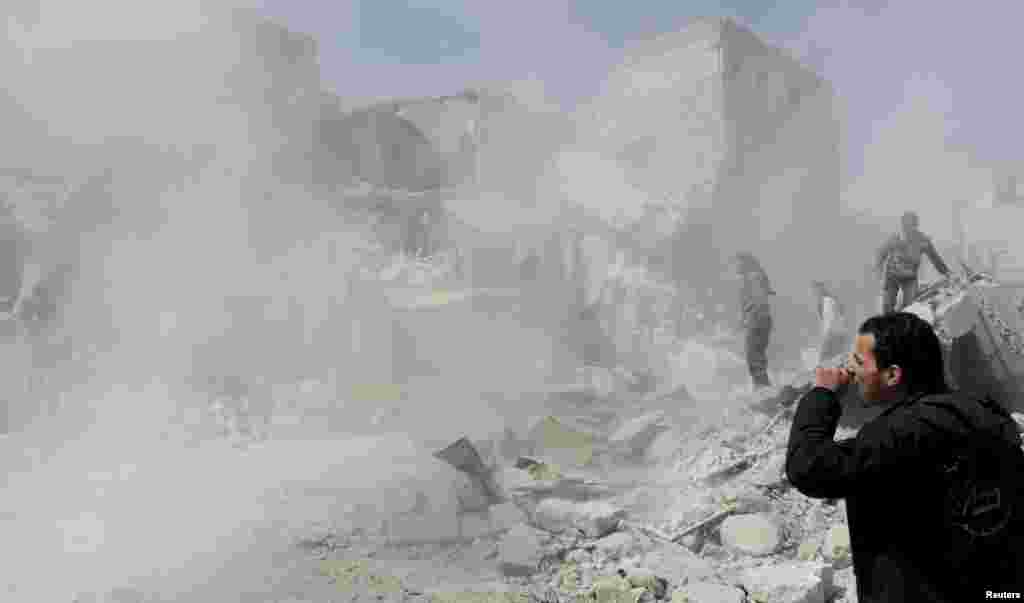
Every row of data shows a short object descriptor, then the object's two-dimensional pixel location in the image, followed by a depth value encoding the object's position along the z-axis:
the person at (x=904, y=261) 7.19
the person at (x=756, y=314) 7.85
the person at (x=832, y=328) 8.78
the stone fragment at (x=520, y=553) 4.53
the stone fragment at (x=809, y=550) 4.45
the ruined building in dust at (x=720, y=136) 18.22
